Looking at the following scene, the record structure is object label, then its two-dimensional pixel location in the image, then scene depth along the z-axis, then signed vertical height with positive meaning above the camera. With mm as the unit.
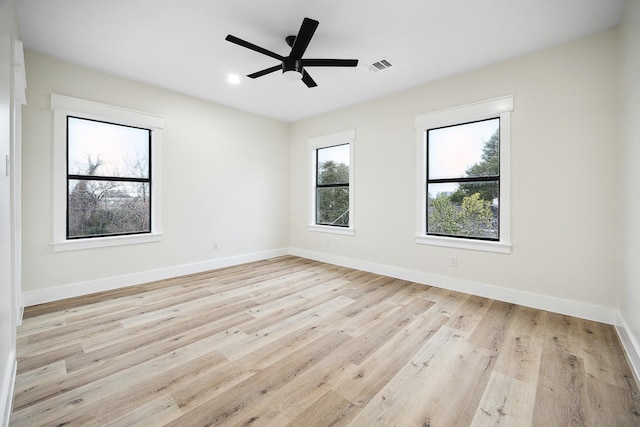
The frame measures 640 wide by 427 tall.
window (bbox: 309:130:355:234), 4734 +513
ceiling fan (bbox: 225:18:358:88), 2320 +1393
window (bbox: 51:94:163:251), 3170 +437
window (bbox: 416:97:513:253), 3172 +438
